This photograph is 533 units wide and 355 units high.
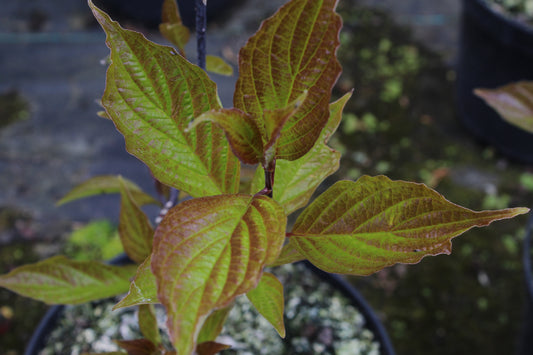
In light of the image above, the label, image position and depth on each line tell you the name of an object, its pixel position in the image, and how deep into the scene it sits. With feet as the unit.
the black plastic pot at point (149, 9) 9.20
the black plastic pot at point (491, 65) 6.72
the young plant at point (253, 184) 1.54
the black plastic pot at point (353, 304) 3.40
